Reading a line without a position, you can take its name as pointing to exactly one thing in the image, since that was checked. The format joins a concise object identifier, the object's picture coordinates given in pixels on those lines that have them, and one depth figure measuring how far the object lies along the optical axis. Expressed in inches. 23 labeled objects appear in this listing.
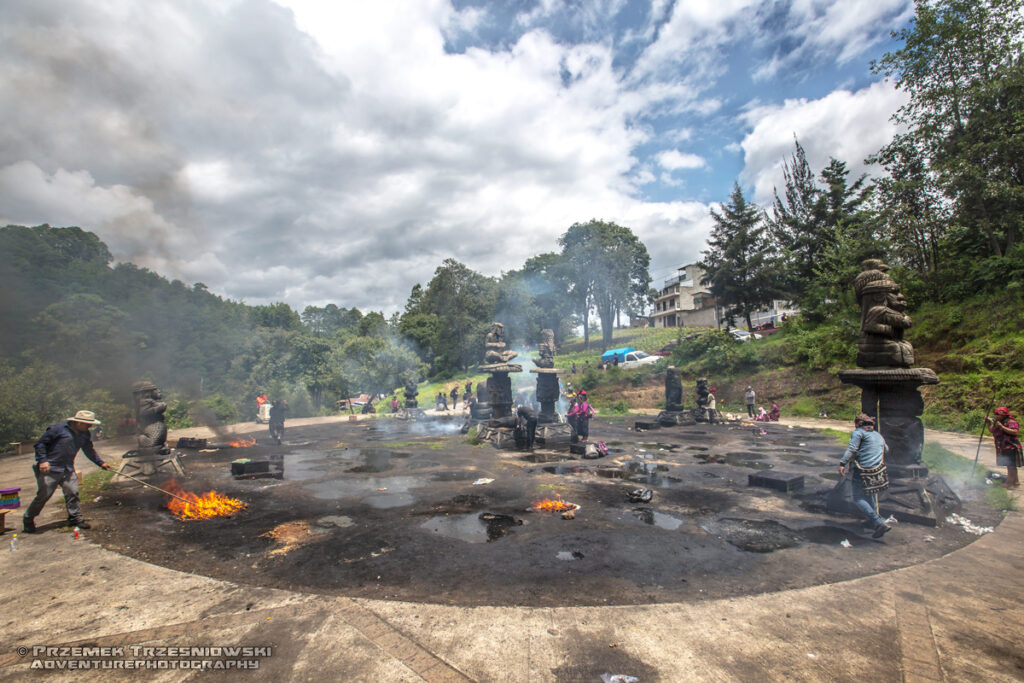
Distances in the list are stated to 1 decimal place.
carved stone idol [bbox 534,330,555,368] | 679.1
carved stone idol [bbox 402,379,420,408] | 1054.4
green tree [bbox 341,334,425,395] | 1433.3
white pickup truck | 1249.9
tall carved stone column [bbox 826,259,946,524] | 265.7
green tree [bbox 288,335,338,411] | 1355.8
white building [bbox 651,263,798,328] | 2212.1
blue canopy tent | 1448.1
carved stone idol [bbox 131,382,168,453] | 404.2
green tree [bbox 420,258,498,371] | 1936.5
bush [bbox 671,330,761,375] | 1024.2
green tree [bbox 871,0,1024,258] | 703.4
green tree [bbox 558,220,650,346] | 1943.9
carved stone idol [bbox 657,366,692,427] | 746.2
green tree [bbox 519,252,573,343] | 2046.0
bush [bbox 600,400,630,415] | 996.7
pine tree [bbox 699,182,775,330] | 1378.0
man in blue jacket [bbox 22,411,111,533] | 241.8
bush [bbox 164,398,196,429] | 876.6
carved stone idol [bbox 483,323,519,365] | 633.0
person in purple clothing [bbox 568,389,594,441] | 553.0
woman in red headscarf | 309.9
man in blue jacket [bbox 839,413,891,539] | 227.9
